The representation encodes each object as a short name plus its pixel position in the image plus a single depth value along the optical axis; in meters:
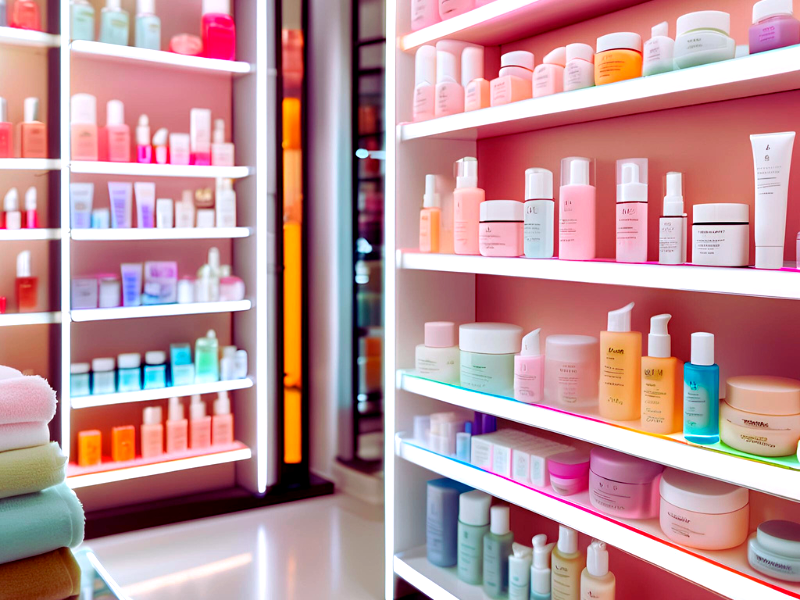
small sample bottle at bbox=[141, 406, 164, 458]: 2.36
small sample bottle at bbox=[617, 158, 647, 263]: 1.22
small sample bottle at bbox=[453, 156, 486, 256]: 1.54
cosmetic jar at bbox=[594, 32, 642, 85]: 1.24
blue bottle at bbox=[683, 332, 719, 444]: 1.11
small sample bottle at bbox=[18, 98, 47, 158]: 2.09
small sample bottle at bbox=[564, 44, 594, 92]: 1.31
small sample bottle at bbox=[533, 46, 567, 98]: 1.37
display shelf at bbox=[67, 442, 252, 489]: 2.21
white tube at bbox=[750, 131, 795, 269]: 1.03
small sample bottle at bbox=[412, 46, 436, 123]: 1.63
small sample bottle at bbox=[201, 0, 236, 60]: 2.37
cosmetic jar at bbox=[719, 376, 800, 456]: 1.05
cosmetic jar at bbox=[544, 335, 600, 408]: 1.38
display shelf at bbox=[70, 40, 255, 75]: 2.15
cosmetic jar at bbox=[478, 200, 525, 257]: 1.45
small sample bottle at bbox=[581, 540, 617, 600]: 1.35
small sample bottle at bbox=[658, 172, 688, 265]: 1.17
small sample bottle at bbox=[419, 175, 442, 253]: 1.64
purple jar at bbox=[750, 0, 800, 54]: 1.01
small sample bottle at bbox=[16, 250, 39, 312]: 2.12
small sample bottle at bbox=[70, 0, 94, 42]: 2.14
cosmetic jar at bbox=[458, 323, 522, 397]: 1.51
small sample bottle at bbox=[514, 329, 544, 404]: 1.43
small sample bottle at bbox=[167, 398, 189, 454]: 2.40
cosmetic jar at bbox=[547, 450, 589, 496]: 1.40
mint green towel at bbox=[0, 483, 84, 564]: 0.76
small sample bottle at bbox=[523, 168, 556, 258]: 1.38
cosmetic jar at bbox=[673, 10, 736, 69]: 1.09
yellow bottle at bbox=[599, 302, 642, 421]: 1.26
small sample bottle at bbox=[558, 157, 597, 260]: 1.31
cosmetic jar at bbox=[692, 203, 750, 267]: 1.07
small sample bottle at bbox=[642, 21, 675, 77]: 1.16
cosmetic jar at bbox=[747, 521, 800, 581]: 1.06
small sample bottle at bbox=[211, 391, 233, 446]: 2.50
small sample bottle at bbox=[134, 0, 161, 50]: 2.25
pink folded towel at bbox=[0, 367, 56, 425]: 0.79
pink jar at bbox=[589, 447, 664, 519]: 1.29
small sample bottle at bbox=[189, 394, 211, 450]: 2.45
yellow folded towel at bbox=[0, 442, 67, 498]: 0.77
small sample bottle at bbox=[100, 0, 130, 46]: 2.20
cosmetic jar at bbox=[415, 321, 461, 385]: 1.64
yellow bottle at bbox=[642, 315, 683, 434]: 1.18
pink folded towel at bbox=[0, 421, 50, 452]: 0.79
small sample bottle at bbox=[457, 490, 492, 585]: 1.62
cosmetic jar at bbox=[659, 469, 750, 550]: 1.16
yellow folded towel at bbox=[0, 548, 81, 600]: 0.75
